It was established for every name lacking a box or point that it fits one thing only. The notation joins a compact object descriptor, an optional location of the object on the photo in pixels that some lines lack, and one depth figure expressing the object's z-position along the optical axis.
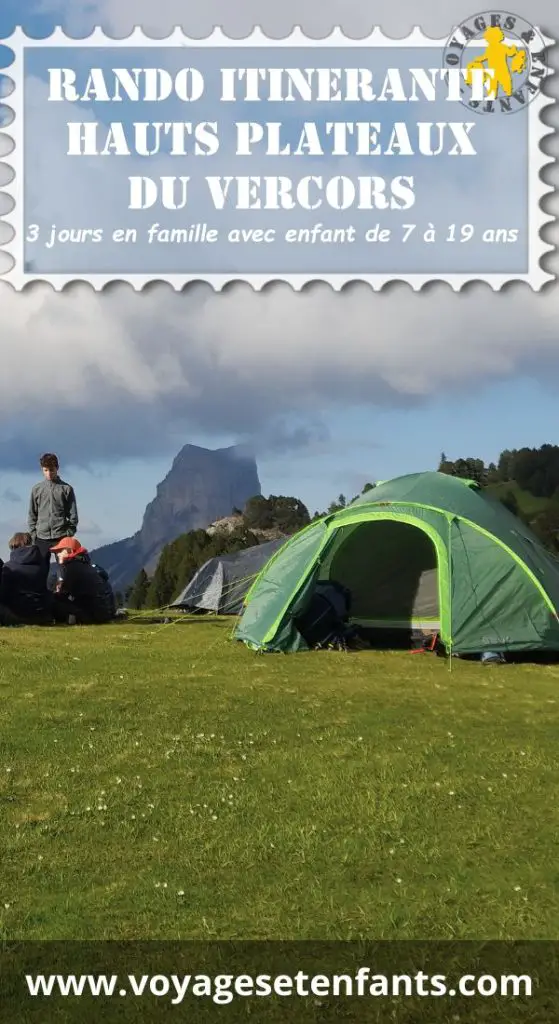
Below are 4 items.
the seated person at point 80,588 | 18.73
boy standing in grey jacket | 18.56
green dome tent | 14.91
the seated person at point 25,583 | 18.36
